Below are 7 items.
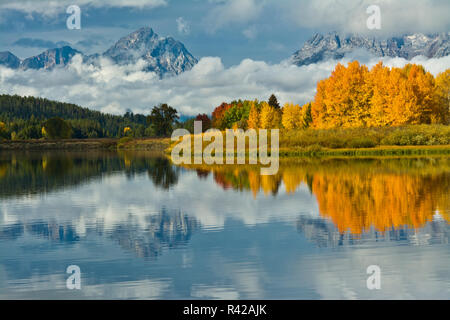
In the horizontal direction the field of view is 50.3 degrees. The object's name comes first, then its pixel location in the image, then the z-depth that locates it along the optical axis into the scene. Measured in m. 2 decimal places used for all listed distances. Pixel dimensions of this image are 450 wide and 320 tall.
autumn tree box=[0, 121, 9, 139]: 195.20
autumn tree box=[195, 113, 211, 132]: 146.12
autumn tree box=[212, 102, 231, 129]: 136.34
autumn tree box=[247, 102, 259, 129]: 111.94
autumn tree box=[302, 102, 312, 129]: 116.40
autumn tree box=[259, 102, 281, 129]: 106.69
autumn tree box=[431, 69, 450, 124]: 75.12
